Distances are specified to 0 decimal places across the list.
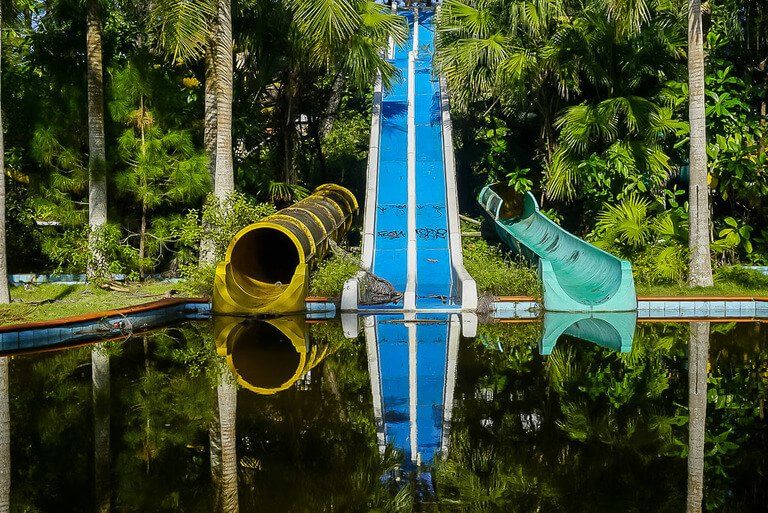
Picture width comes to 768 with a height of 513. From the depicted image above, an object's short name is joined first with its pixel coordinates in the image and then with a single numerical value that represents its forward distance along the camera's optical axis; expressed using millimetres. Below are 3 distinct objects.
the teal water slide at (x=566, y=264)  14078
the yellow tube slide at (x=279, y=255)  14133
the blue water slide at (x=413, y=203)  14883
